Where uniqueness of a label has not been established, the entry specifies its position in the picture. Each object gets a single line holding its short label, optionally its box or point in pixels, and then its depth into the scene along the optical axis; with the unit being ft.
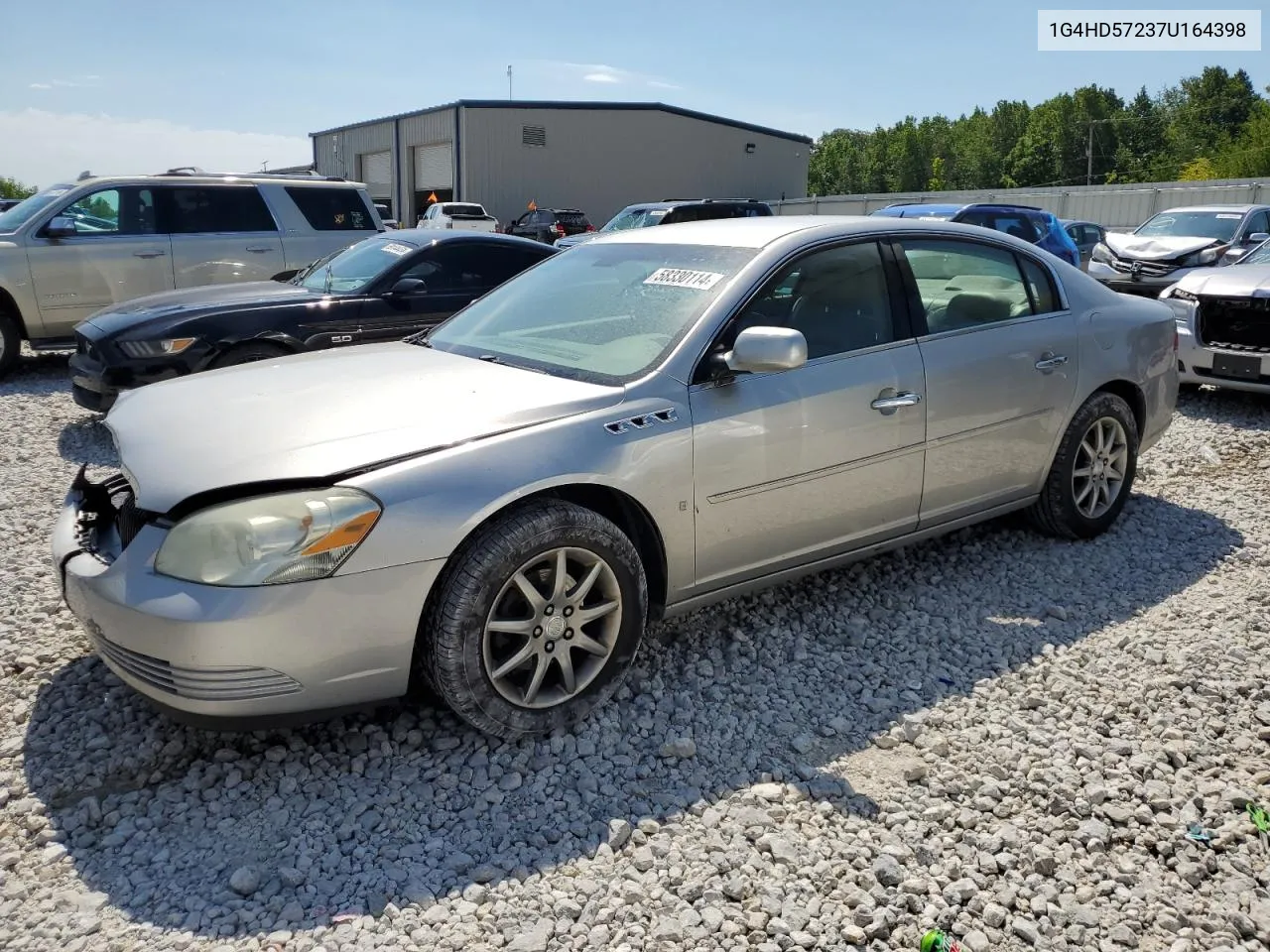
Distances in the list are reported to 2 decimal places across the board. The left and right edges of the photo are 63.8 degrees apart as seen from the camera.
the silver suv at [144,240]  30.73
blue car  45.44
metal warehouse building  124.26
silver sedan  9.18
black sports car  22.21
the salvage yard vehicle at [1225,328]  24.79
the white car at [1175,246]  44.70
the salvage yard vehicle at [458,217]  98.99
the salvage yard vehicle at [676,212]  52.75
